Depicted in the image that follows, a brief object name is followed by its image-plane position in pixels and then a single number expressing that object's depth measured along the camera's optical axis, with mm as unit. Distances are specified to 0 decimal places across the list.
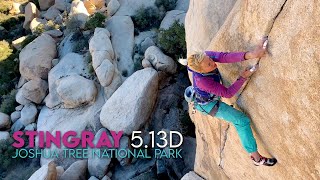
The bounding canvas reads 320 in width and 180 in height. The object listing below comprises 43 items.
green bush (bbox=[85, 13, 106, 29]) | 14007
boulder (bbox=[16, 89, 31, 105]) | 13708
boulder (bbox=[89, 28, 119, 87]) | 12018
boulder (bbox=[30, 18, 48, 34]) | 16319
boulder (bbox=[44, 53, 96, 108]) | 12525
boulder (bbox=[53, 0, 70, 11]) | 18504
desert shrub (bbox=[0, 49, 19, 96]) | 15238
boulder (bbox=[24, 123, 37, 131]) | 12984
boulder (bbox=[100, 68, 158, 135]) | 10937
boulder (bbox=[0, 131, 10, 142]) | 12857
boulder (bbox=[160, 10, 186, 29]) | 13513
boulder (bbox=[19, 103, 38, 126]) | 13214
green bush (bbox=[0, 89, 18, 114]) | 14030
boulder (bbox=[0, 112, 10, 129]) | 13386
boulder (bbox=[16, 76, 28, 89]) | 14719
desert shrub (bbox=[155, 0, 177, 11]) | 14674
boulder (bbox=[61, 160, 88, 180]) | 10608
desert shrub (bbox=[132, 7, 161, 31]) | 14157
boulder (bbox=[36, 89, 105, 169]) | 11914
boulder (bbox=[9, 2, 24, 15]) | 19941
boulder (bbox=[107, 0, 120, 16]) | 15272
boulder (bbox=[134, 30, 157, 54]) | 13191
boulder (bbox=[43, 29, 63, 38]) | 15675
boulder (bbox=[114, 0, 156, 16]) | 14913
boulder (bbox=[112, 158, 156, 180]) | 10753
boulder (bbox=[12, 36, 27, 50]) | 16468
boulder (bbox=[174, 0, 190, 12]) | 14628
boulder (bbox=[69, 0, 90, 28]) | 14860
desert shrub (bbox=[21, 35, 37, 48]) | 15997
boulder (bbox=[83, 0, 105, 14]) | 16169
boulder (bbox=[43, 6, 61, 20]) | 18090
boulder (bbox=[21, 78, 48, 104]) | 13444
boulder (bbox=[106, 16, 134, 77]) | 12857
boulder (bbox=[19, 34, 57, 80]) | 14007
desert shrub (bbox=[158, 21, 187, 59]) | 11903
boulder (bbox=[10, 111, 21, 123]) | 13674
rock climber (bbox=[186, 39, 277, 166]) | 4274
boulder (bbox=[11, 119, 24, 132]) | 13248
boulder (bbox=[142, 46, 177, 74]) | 11759
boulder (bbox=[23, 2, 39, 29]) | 17963
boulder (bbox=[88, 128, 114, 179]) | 10879
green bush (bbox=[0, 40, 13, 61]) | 16020
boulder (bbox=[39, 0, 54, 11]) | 19274
